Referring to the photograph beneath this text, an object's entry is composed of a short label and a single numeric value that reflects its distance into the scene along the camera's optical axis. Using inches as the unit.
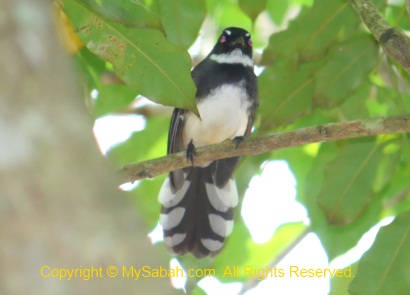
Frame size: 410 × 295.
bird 395.9
